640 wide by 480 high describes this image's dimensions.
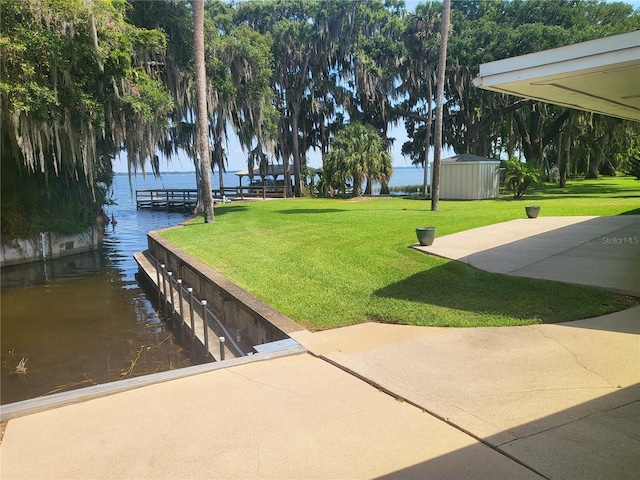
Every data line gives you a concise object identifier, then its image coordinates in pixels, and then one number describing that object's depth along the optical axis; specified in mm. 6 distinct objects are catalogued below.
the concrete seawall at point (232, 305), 5543
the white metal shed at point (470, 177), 22656
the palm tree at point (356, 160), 25766
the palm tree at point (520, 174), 20922
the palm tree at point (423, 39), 28812
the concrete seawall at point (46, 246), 14672
